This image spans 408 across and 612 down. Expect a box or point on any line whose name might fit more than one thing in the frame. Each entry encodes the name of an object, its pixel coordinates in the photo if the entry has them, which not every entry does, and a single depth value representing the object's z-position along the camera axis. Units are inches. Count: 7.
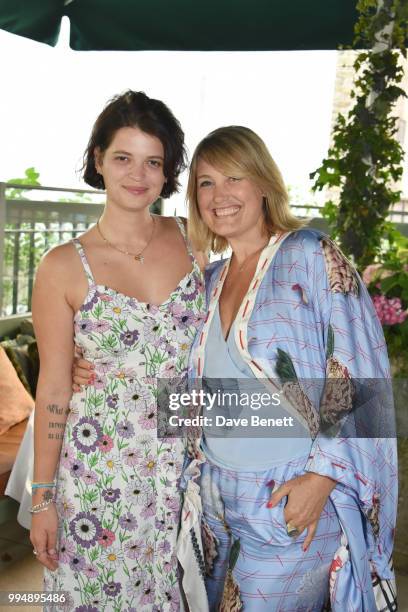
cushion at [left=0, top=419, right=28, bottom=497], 108.7
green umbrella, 133.8
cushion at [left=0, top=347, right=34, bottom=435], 128.6
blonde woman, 58.9
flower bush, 118.0
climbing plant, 143.9
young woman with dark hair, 62.7
